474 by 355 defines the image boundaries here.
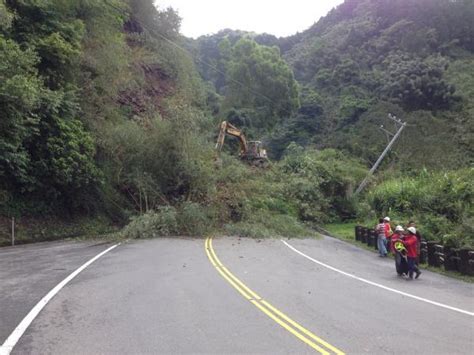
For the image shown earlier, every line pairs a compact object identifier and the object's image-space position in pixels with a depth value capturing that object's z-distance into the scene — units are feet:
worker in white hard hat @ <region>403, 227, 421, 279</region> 46.29
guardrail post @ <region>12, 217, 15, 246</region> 76.66
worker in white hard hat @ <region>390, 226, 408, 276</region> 46.65
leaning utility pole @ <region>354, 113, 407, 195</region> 134.56
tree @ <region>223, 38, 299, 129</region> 227.10
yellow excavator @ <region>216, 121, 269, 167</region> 123.44
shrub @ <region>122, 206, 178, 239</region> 79.92
